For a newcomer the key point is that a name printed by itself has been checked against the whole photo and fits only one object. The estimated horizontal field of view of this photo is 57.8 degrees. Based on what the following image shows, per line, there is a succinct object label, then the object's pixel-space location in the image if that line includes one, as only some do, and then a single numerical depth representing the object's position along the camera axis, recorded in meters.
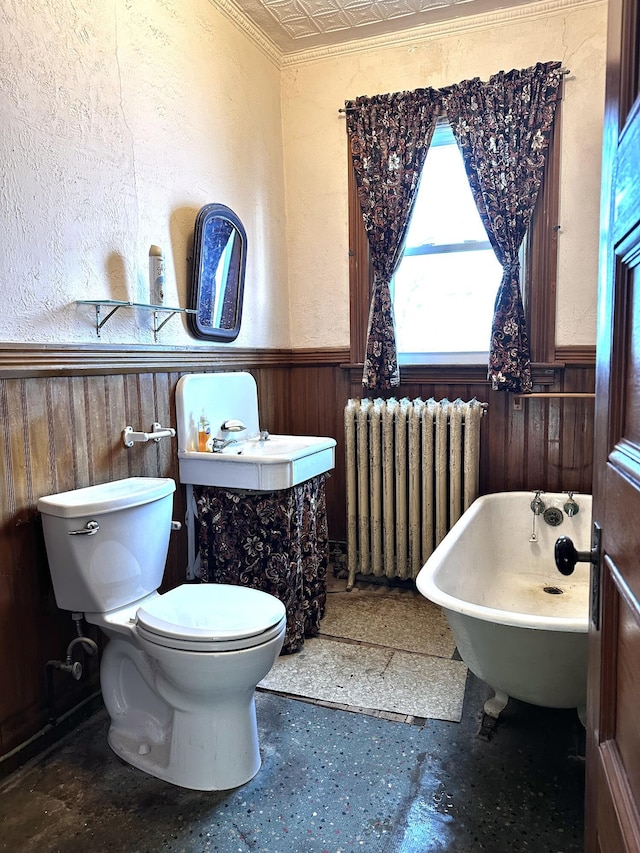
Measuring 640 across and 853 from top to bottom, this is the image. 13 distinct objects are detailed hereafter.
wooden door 0.66
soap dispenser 2.46
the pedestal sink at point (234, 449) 2.21
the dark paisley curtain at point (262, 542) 2.26
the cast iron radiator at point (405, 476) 2.79
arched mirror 2.46
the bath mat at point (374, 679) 2.00
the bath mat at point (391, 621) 2.42
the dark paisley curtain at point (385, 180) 2.88
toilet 1.56
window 2.77
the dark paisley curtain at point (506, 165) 2.68
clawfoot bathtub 1.50
